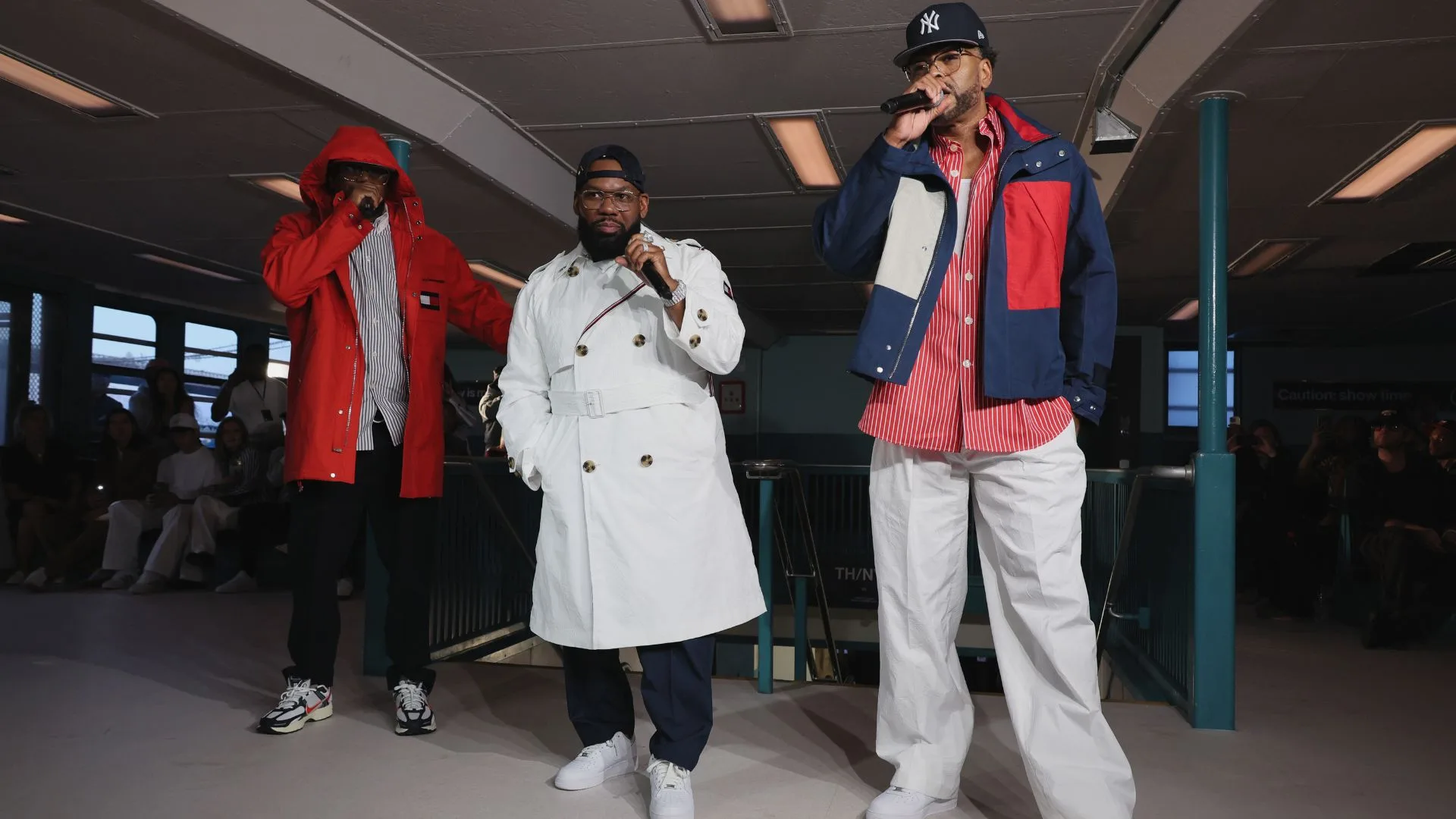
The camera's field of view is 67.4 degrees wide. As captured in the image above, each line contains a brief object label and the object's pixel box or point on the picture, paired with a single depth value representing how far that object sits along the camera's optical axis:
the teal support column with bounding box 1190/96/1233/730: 3.70
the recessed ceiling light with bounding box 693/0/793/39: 4.66
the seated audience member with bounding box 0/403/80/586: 7.75
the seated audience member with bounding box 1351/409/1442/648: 5.57
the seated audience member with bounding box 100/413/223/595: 7.02
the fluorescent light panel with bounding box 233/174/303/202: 7.41
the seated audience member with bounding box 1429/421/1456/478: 6.41
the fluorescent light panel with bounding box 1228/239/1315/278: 9.33
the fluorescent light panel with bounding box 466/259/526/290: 10.72
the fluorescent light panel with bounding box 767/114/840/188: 6.29
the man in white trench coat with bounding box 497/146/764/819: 2.67
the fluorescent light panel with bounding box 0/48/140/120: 5.42
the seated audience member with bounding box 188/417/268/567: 7.15
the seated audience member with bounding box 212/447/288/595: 7.13
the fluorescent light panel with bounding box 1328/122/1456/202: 6.09
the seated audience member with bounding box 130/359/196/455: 8.42
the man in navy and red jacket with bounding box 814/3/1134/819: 2.42
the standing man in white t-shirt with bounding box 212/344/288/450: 7.99
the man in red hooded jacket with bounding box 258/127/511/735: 3.34
